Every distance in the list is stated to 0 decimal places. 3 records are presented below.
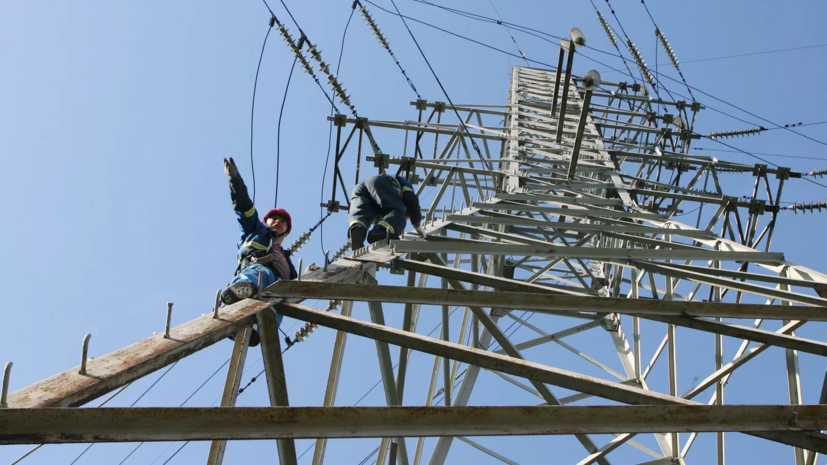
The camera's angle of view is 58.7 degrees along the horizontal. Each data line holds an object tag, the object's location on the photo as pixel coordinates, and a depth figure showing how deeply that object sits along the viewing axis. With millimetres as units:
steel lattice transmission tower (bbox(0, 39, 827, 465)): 2623
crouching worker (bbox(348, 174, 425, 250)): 7719
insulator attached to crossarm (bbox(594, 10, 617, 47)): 19881
